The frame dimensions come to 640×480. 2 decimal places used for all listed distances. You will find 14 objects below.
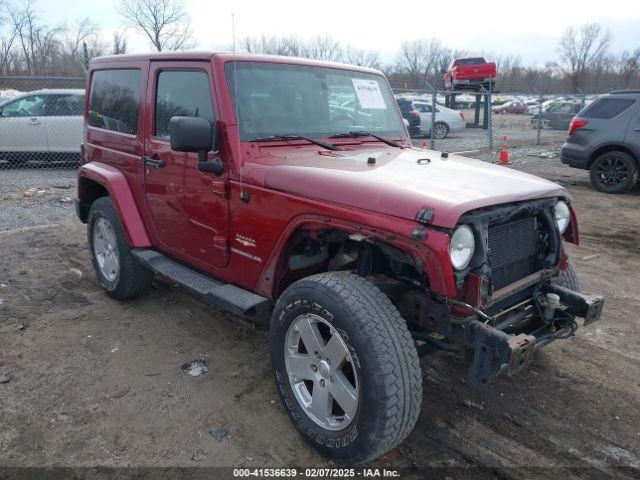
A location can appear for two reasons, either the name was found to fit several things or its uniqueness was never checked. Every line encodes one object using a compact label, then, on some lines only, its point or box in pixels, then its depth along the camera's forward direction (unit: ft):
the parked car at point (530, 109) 127.29
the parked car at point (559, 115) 76.59
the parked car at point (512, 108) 131.85
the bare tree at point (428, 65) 191.55
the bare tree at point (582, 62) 202.71
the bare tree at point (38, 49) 133.90
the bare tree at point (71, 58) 119.55
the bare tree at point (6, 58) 112.42
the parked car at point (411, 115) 55.07
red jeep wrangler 8.27
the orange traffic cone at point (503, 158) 42.50
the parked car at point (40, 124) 35.86
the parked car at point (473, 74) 74.18
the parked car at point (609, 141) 30.96
